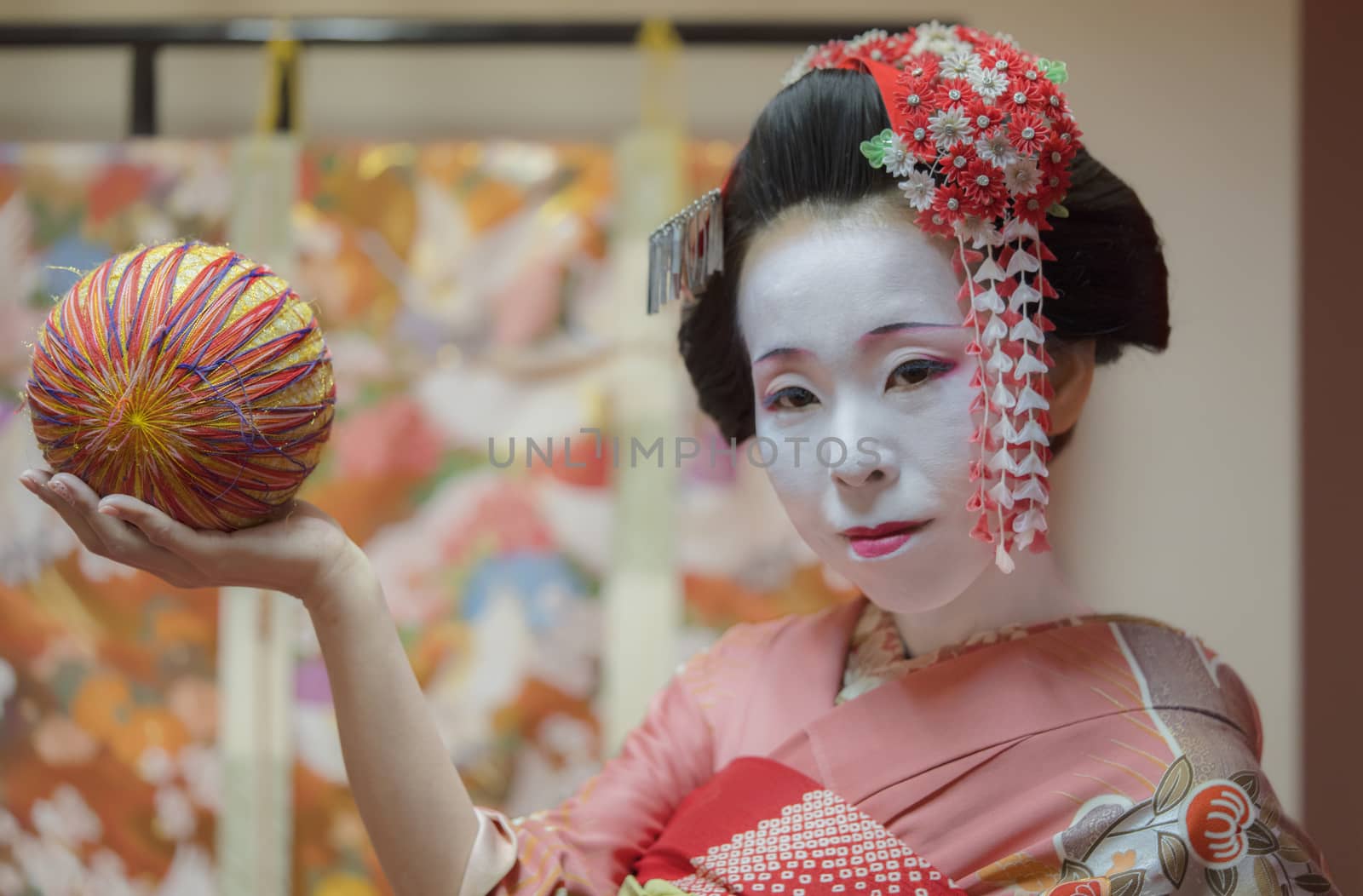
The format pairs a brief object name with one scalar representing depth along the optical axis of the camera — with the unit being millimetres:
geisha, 742
